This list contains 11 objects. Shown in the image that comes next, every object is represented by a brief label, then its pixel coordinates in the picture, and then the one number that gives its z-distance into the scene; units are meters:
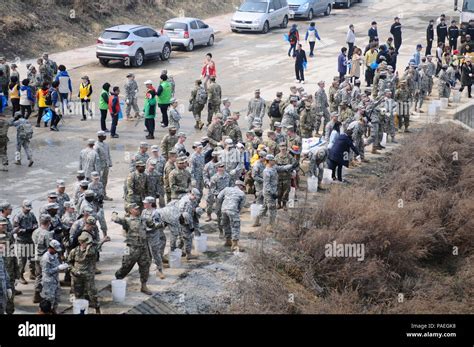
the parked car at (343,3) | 47.91
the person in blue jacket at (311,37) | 34.84
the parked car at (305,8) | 43.06
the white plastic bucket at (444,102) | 29.42
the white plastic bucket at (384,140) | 24.86
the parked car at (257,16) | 39.59
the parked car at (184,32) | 35.22
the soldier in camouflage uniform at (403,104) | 25.91
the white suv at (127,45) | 31.47
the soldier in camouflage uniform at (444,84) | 29.09
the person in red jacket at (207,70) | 27.97
